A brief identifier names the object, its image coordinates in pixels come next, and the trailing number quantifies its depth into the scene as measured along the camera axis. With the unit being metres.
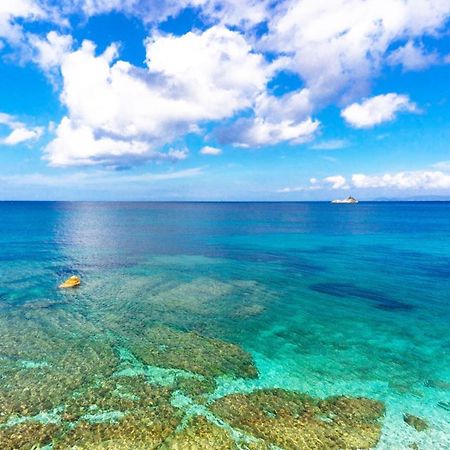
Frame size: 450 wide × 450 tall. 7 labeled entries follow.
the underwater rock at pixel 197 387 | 20.12
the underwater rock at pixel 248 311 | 33.66
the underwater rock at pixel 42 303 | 35.12
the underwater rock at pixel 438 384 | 21.89
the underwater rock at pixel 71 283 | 41.97
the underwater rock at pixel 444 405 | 19.72
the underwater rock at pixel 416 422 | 18.02
